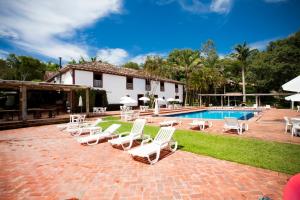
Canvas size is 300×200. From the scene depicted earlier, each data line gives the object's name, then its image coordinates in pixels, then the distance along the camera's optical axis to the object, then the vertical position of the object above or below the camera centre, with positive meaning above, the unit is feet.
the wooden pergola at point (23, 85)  31.09 +4.32
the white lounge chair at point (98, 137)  18.77 -5.15
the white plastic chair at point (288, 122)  23.60 -3.66
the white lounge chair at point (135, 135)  17.20 -4.47
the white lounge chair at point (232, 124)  23.36 -4.01
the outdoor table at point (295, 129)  21.14 -4.48
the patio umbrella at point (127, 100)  46.48 +0.61
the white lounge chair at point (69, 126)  28.08 -5.10
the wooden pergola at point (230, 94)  90.05 +4.94
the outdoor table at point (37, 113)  39.52 -3.44
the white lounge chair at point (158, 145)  13.28 -4.90
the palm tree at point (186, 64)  93.50 +27.39
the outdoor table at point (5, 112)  34.38 -2.70
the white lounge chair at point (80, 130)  22.81 -5.21
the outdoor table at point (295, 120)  22.05 -3.11
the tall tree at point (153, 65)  73.34 +20.33
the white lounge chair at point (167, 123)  29.79 -4.78
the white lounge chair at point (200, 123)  26.90 -4.35
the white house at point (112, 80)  53.51 +10.22
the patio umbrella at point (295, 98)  17.38 +0.50
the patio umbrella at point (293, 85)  15.42 +1.93
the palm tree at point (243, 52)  92.09 +34.66
